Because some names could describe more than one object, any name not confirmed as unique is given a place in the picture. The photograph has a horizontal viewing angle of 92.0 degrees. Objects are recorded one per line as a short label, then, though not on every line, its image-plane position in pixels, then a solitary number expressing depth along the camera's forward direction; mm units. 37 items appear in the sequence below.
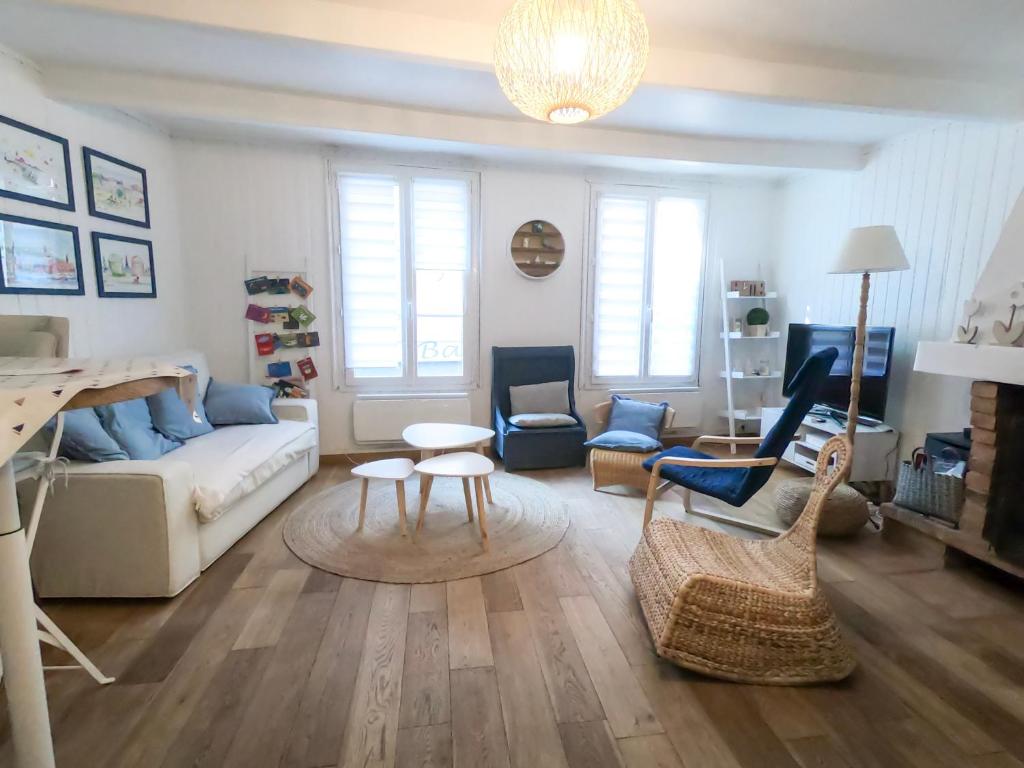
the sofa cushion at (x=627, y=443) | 3484
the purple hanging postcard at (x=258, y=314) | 3850
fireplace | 2359
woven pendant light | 1526
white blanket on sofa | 2314
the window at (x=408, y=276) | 3955
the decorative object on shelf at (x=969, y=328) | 2503
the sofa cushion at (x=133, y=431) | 2427
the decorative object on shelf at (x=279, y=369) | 3924
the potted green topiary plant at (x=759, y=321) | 4473
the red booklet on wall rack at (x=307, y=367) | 3965
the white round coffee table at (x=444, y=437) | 2953
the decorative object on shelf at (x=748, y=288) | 4443
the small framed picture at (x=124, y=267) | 3021
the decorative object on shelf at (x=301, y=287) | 3889
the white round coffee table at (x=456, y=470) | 2631
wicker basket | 2539
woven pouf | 2799
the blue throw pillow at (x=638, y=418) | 3924
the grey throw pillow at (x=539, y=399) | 4121
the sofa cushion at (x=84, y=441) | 2168
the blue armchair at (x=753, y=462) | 2430
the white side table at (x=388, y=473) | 2648
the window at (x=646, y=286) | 4383
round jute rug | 2455
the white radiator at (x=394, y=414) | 4035
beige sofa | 2051
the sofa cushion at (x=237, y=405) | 3334
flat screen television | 3312
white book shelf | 4469
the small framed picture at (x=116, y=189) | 2947
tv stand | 3422
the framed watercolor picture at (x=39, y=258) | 2436
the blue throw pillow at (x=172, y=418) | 2910
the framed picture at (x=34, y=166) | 2426
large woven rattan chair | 1722
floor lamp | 2941
